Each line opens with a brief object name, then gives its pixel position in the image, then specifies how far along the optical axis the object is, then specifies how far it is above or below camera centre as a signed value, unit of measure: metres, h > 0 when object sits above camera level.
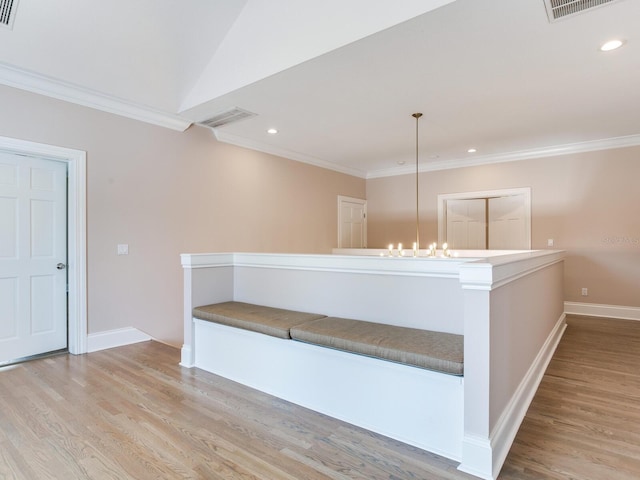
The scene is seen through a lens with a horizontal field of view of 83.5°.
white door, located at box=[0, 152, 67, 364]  3.39 -0.13
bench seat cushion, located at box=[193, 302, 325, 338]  2.71 -0.62
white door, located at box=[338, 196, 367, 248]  7.43 +0.40
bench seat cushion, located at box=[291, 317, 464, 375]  1.93 -0.61
